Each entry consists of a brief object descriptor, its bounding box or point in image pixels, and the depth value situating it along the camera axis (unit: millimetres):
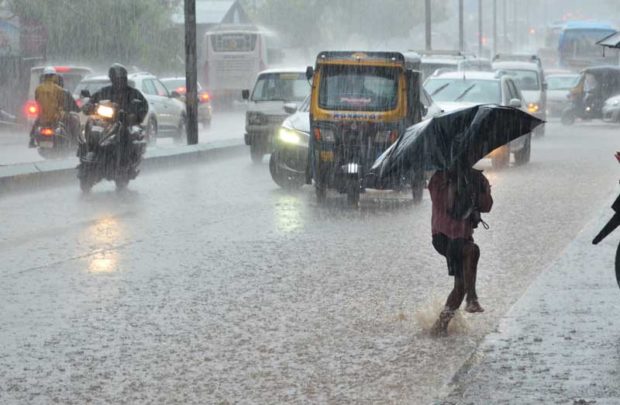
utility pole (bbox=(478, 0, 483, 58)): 78488
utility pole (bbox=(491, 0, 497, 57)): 91250
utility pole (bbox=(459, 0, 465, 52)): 63553
